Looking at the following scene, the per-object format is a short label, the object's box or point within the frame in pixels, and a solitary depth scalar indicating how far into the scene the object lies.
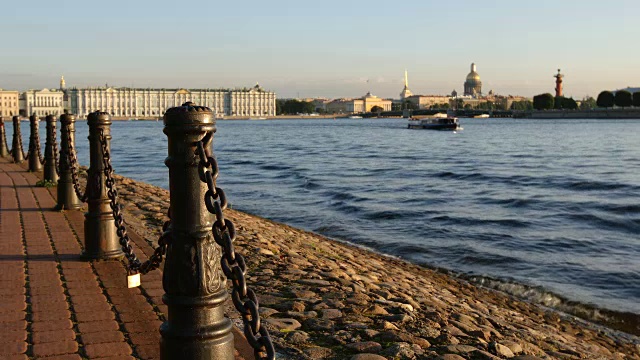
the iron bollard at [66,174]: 6.73
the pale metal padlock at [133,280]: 4.11
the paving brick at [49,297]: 3.97
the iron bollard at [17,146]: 15.24
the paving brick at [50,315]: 3.60
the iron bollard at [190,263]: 2.17
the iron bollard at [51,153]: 8.86
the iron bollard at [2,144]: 17.97
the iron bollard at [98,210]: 4.88
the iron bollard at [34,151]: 12.48
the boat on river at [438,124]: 76.12
